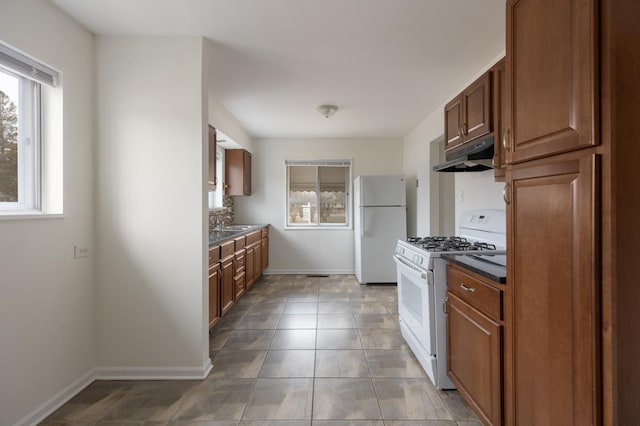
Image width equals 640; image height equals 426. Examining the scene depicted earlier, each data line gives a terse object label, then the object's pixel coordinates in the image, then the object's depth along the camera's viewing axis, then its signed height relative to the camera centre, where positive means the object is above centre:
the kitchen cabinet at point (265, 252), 5.19 -0.62
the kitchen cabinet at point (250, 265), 4.21 -0.67
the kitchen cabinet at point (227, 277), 3.19 -0.63
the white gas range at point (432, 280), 2.14 -0.47
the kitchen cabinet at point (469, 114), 2.08 +0.69
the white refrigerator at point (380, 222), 4.96 -0.13
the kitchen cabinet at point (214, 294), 2.89 -0.72
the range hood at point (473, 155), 2.07 +0.39
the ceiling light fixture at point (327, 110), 3.76 +1.18
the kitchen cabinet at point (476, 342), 1.54 -0.67
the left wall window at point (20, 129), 1.75 +0.48
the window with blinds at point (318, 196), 5.83 +0.31
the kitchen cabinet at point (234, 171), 4.99 +0.64
